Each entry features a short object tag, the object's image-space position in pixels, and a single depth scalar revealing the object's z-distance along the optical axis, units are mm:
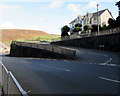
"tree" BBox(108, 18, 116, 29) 47906
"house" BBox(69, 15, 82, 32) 111719
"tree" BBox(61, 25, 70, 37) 87438
